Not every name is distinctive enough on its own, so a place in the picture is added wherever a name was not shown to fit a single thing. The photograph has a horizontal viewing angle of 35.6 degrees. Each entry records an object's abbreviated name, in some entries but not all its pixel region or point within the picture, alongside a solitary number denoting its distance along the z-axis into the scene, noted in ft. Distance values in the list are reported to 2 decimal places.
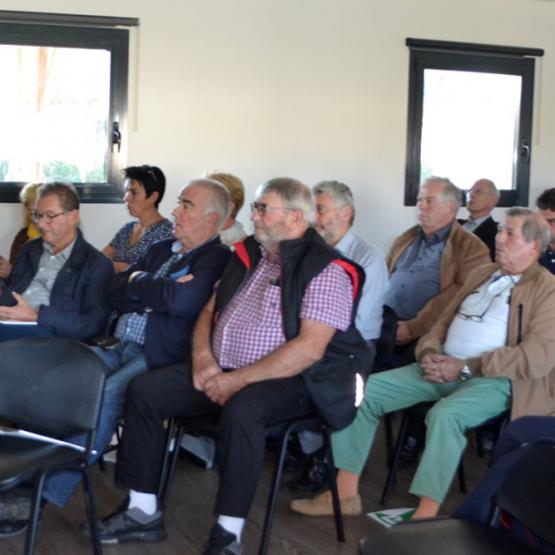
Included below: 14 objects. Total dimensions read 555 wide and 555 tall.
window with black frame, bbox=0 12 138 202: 16.49
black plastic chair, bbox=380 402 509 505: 9.92
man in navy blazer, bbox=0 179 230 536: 10.25
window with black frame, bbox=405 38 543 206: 18.43
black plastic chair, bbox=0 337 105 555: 7.88
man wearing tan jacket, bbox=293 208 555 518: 9.52
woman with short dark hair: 14.11
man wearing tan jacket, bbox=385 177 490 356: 12.61
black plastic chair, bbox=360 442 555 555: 5.97
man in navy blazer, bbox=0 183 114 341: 10.80
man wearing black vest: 8.96
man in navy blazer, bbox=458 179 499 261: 16.68
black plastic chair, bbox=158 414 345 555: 8.74
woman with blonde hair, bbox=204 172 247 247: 13.96
